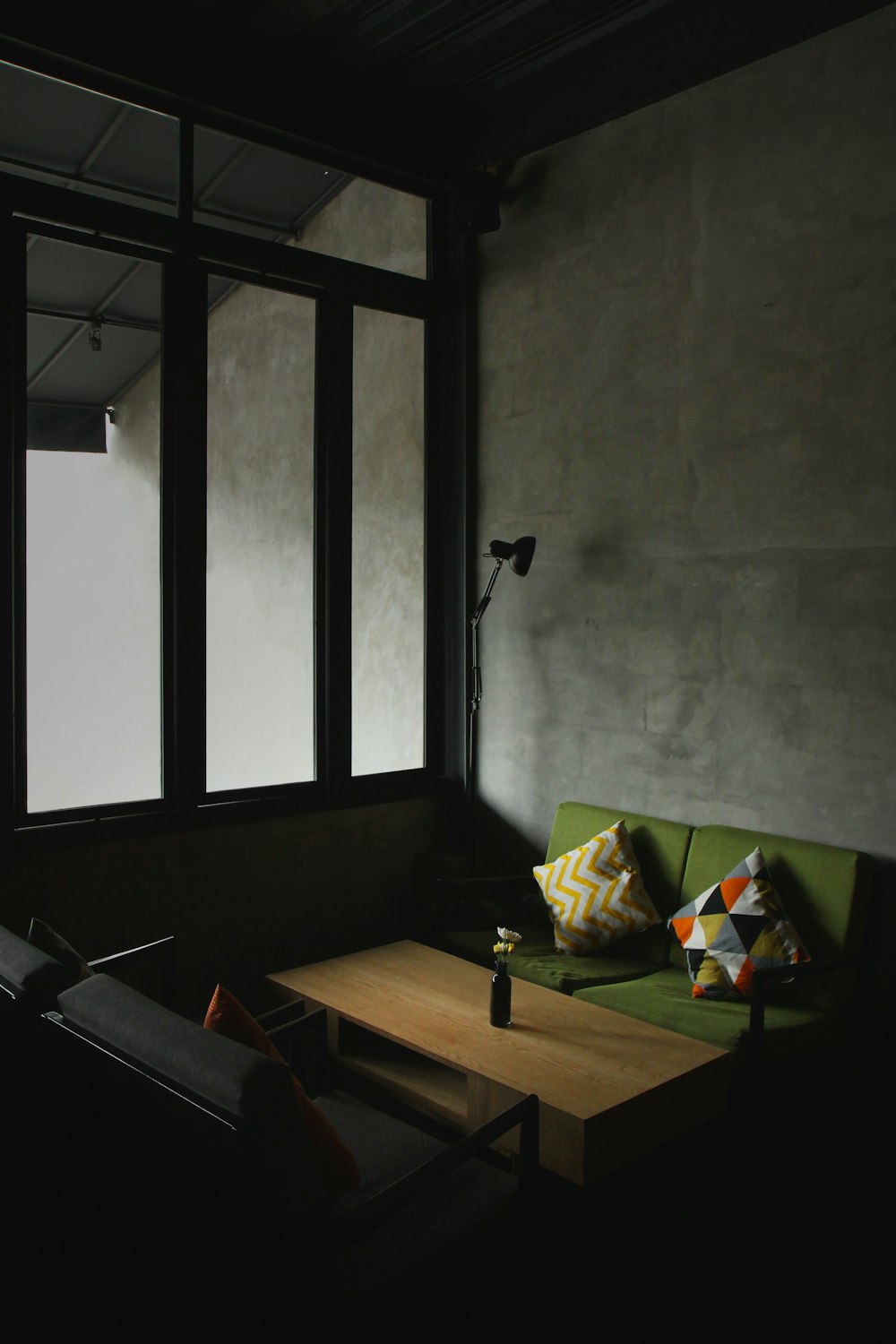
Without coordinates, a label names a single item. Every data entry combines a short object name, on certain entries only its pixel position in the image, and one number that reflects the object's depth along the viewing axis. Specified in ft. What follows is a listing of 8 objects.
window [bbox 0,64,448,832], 13.26
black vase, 11.18
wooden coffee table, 9.39
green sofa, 11.39
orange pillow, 7.45
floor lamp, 15.34
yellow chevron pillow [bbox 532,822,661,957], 13.69
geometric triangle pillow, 11.92
